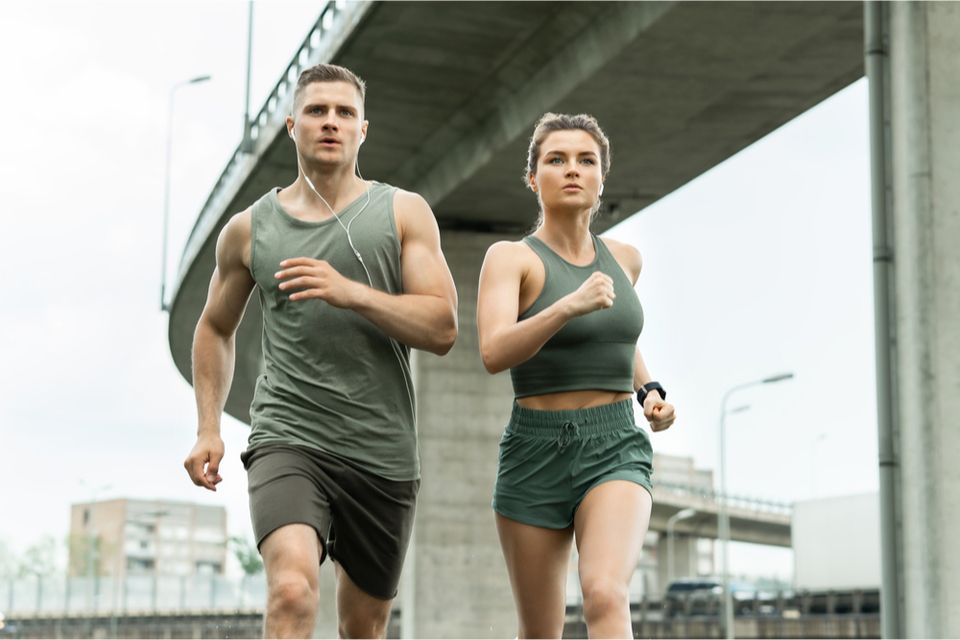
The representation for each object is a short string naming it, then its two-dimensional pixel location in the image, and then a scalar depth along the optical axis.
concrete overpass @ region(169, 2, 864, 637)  19.89
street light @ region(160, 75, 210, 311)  43.56
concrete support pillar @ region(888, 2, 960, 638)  12.77
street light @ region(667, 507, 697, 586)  77.12
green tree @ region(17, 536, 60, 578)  150.38
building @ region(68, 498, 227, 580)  173.75
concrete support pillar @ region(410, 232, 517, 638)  30.88
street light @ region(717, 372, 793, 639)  43.44
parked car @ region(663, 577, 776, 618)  56.34
